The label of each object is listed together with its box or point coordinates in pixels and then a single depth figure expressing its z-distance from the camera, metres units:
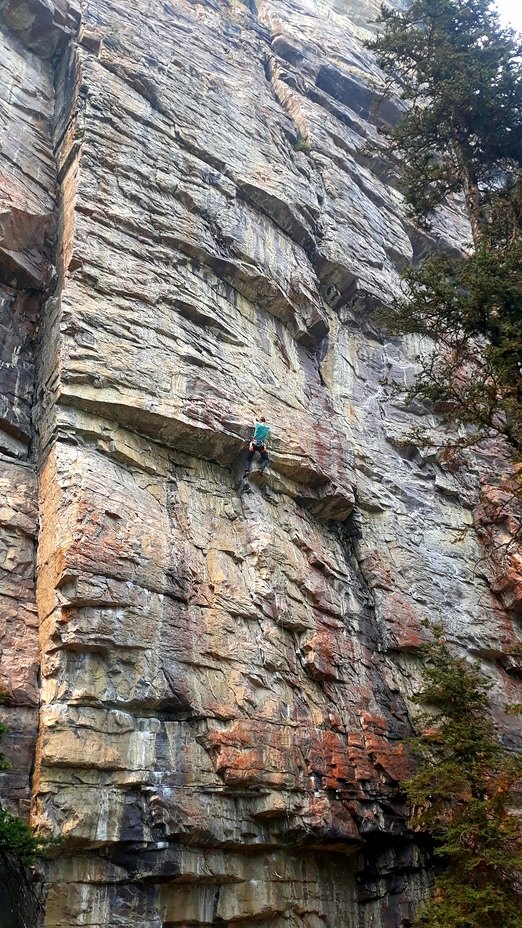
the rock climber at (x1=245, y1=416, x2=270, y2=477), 15.47
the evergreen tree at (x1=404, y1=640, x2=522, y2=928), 11.38
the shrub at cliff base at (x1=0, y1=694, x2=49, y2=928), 8.99
